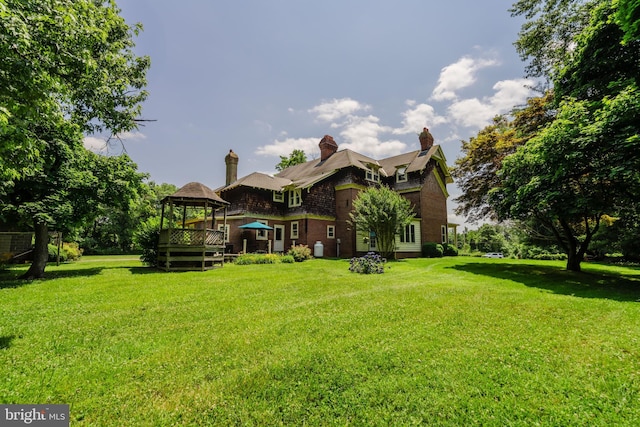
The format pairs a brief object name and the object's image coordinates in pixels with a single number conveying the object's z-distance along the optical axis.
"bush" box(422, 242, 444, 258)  23.05
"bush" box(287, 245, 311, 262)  19.03
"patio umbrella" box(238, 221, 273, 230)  21.03
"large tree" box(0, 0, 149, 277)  4.29
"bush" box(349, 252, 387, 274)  12.61
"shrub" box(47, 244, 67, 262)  19.96
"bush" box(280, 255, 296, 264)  17.96
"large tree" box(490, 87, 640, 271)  8.42
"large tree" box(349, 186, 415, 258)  19.03
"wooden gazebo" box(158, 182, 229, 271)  13.95
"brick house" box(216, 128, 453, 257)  22.80
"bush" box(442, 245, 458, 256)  24.80
